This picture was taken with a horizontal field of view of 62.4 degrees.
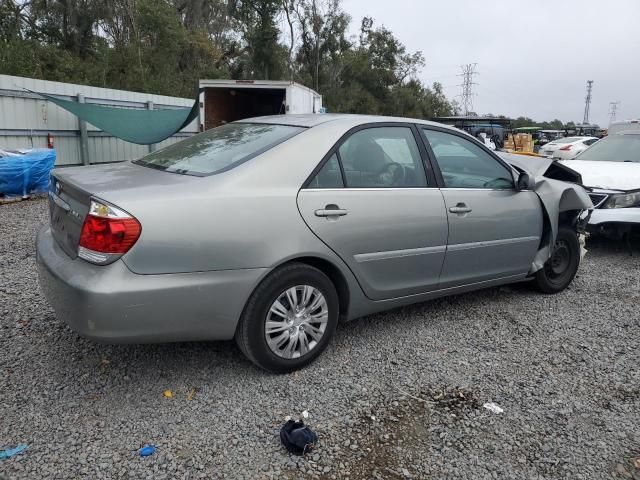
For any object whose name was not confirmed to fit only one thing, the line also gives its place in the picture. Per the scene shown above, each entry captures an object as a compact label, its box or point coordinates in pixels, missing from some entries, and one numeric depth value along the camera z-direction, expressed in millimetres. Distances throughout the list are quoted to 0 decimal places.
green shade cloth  9766
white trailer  11914
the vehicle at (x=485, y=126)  19942
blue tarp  8195
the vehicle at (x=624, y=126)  14377
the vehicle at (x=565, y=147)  18297
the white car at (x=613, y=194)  6312
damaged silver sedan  2613
